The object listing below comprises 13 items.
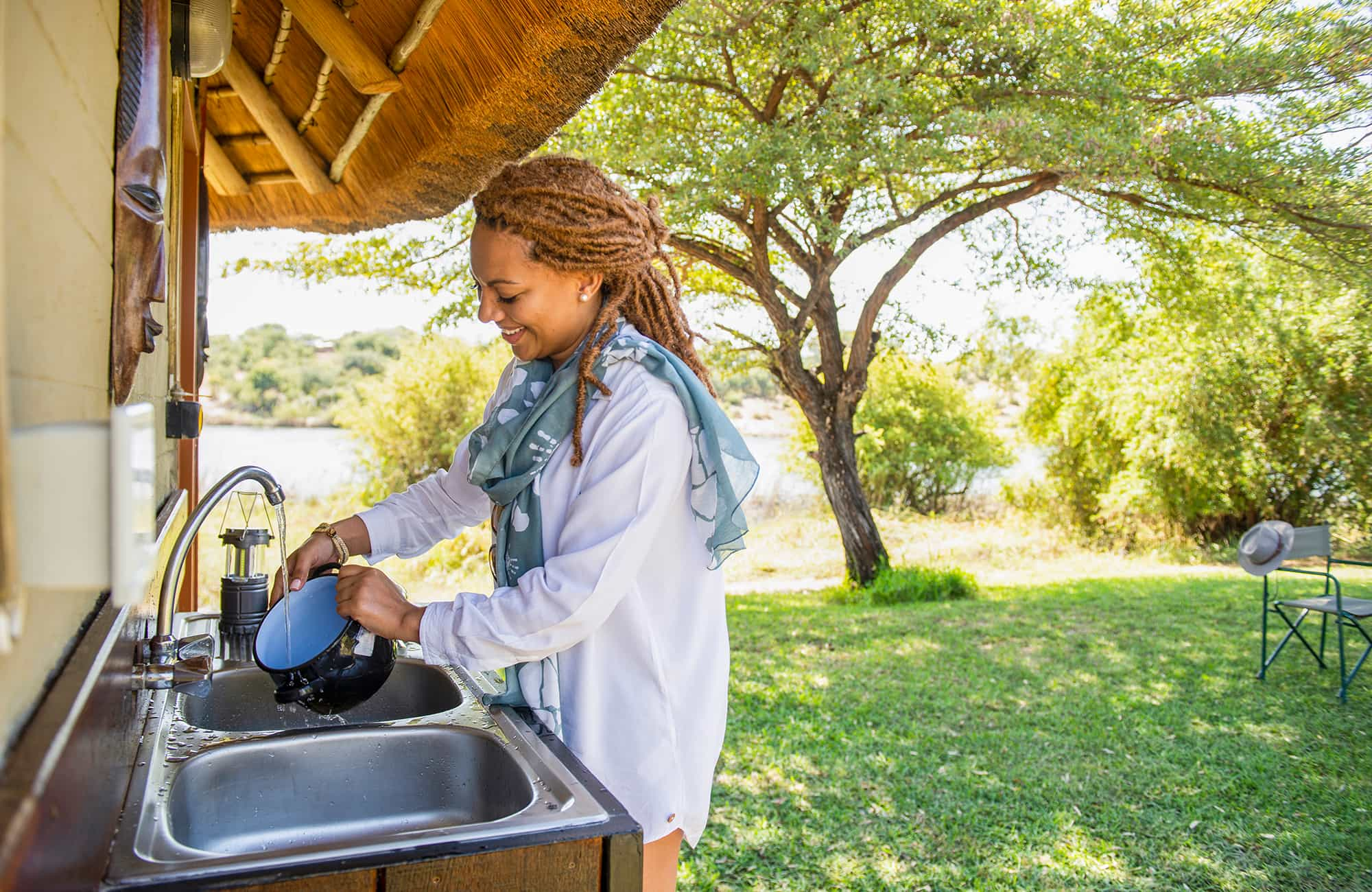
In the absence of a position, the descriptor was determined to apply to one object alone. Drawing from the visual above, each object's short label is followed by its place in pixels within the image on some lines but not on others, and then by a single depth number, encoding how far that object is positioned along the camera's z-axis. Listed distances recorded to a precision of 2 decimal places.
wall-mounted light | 2.09
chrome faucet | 1.48
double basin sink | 1.37
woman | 1.47
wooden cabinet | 1.08
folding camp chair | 5.37
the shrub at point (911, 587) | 8.73
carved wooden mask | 1.23
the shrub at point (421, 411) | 13.77
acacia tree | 6.73
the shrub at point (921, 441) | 15.52
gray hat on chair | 5.64
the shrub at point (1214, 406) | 9.38
